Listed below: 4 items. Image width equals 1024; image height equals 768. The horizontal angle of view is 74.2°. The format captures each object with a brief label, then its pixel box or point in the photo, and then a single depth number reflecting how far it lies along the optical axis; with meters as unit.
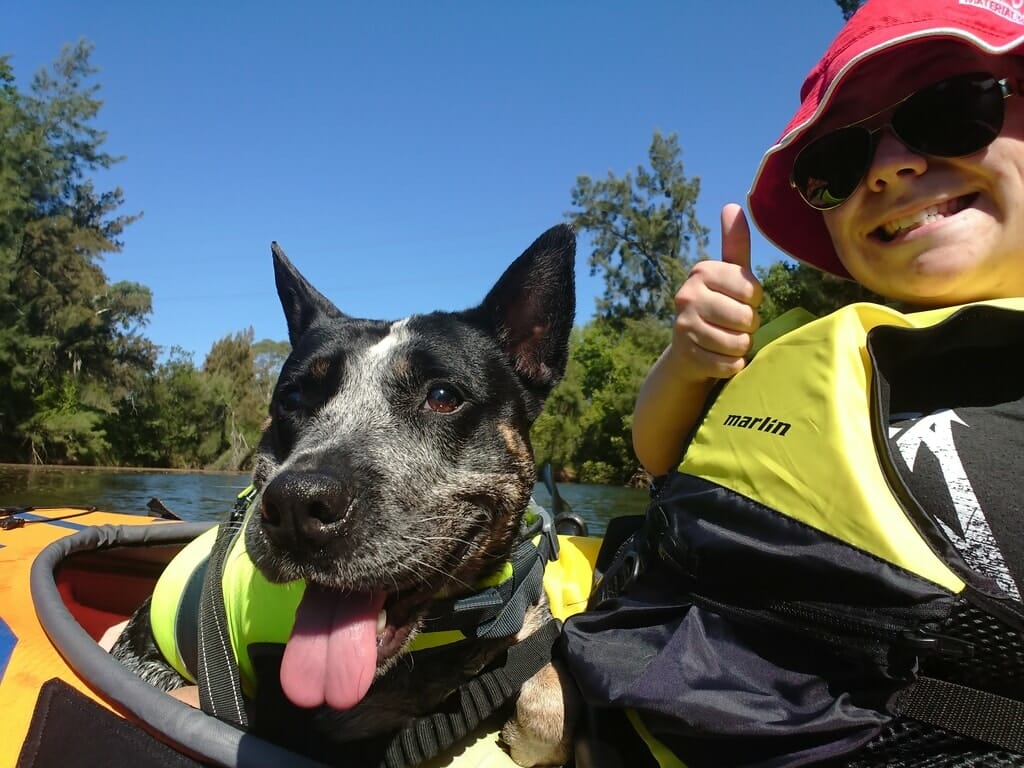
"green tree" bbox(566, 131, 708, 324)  48.44
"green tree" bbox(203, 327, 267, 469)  46.12
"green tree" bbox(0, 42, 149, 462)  34.10
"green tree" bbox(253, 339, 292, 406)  60.09
